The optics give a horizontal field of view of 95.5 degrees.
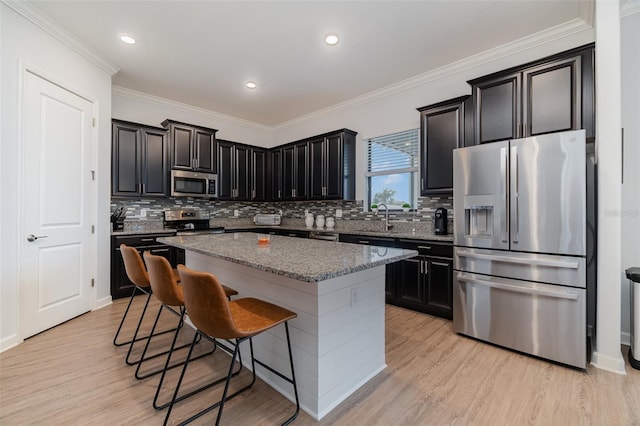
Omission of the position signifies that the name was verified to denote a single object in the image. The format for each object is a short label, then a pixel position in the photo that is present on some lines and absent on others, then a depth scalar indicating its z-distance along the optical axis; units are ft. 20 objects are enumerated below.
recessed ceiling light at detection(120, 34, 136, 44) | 10.01
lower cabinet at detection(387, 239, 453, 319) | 10.28
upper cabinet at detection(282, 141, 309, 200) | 16.78
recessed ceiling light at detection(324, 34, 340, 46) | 9.87
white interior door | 8.95
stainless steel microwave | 14.84
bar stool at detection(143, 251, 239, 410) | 5.85
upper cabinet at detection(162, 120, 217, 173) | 14.79
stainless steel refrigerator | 7.29
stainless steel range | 15.35
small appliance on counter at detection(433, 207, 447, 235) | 11.41
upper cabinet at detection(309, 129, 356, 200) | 14.96
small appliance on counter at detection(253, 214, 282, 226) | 19.10
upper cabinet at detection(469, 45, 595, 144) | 8.10
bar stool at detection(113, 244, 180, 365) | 7.45
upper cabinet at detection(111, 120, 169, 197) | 13.20
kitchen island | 5.53
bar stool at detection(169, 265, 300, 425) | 4.41
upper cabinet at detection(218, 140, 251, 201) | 17.03
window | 13.58
